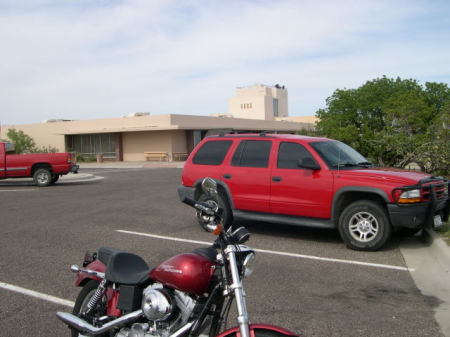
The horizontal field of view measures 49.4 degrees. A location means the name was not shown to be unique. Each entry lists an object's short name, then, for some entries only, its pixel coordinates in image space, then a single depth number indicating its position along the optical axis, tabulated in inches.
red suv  294.0
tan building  1615.4
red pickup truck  770.2
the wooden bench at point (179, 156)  1601.9
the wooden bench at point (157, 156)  1606.5
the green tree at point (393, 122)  478.9
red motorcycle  121.2
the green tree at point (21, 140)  1760.6
